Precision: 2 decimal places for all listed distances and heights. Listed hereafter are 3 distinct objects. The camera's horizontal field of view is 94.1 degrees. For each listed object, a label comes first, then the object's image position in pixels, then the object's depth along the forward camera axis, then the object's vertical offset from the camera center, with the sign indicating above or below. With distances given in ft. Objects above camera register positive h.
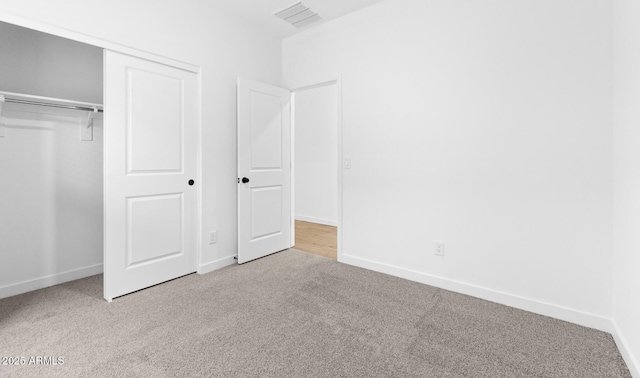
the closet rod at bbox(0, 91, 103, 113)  7.39 +2.36
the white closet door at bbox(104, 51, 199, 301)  7.80 +0.47
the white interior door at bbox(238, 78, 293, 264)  10.65 +0.72
